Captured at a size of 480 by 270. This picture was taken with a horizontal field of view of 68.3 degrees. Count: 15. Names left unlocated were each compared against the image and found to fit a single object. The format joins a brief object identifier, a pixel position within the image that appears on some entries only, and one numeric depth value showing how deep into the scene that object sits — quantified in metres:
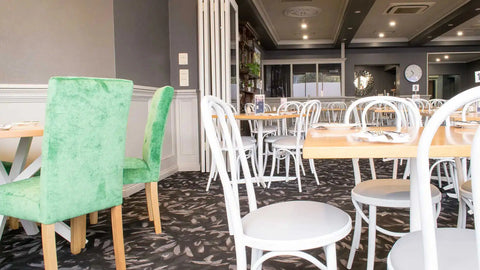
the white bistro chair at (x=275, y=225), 1.08
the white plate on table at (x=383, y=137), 1.02
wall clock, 11.84
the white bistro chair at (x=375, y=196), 1.47
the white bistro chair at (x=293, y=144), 3.53
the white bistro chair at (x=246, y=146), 3.67
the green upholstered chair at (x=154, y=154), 2.46
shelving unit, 7.92
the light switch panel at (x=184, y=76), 4.88
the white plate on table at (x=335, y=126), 1.69
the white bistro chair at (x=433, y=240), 0.70
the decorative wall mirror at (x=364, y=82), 17.56
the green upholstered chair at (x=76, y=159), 1.53
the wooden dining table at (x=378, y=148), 0.89
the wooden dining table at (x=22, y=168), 2.13
